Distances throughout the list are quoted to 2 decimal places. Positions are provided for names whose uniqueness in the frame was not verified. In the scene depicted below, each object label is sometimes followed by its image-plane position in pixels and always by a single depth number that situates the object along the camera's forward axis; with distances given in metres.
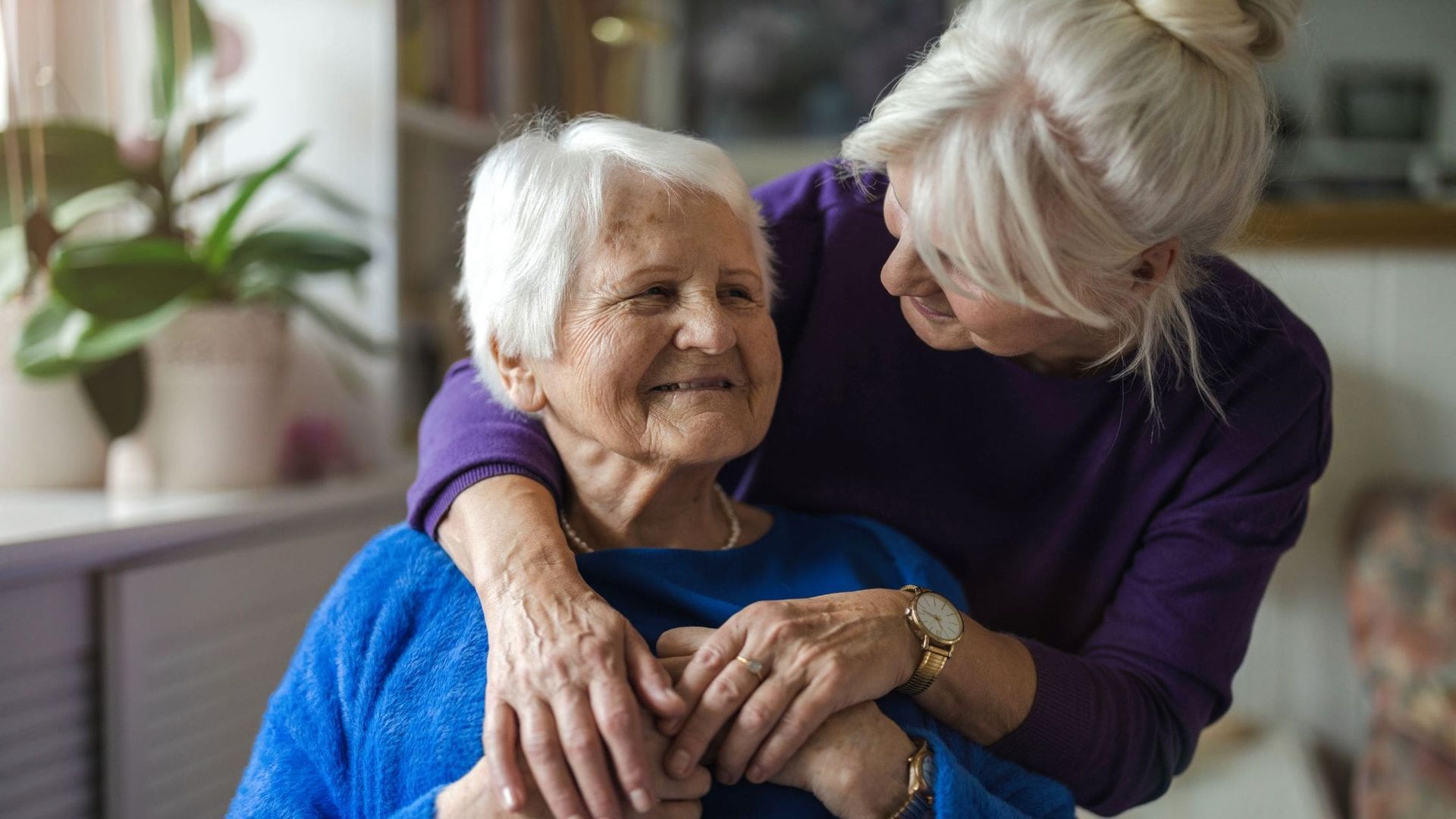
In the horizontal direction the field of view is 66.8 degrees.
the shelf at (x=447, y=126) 2.27
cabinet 1.46
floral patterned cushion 2.01
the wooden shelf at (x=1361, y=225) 2.31
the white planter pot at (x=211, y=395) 1.79
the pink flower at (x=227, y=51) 2.01
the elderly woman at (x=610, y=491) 1.02
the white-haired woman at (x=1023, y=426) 0.99
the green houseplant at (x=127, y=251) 1.66
